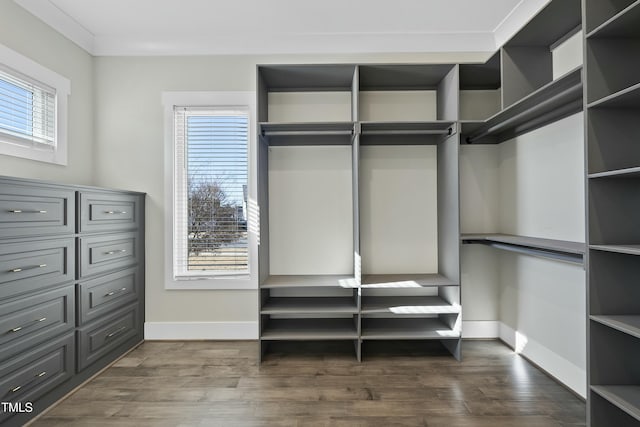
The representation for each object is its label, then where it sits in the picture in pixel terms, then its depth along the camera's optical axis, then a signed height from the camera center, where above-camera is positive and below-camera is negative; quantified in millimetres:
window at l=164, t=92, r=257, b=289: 3254 +132
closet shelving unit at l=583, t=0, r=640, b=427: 1659 +102
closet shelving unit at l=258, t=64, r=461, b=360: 2764 +142
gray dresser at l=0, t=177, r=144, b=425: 1909 -478
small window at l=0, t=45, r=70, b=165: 2381 +794
